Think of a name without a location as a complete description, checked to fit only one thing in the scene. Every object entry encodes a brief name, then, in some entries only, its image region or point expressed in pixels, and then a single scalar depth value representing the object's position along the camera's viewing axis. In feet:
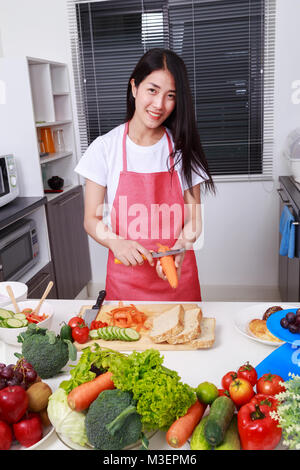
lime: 2.90
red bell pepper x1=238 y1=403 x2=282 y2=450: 2.51
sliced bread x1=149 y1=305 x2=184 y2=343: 4.03
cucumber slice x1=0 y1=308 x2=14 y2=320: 4.09
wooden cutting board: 4.03
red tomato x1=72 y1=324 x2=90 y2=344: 4.11
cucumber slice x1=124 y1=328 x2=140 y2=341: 4.13
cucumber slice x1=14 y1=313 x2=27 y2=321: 4.11
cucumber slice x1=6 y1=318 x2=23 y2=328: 4.00
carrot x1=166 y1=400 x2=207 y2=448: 2.67
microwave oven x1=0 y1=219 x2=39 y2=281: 7.65
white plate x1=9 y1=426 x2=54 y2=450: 2.79
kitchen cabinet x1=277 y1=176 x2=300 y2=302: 8.00
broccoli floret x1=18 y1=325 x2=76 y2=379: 3.35
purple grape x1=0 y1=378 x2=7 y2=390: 2.90
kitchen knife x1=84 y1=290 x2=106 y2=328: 4.49
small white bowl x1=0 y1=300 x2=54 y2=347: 3.97
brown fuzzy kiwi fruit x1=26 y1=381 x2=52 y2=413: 2.87
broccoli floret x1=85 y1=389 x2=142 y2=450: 2.54
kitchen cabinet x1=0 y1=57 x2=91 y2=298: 8.75
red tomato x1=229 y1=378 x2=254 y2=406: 2.88
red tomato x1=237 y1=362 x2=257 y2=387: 3.16
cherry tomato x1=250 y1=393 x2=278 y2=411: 2.64
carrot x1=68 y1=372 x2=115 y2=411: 2.76
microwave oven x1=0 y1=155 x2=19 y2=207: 8.18
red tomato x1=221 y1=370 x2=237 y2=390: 3.13
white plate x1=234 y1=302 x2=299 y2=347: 4.29
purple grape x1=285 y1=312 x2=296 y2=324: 3.68
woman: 5.66
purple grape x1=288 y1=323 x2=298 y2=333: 3.62
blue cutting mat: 3.34
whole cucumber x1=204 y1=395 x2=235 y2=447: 2.51
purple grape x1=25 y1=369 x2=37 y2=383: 3.03
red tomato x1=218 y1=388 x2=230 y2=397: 2.96
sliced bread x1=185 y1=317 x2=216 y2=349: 3.98
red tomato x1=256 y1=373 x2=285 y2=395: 2.94
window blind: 10.14
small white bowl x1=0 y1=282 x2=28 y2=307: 4.64
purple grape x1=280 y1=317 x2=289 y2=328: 3.72
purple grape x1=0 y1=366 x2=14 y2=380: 2.94
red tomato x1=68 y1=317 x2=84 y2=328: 4.23
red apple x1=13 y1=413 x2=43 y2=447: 2.73
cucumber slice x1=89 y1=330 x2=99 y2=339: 4.20
